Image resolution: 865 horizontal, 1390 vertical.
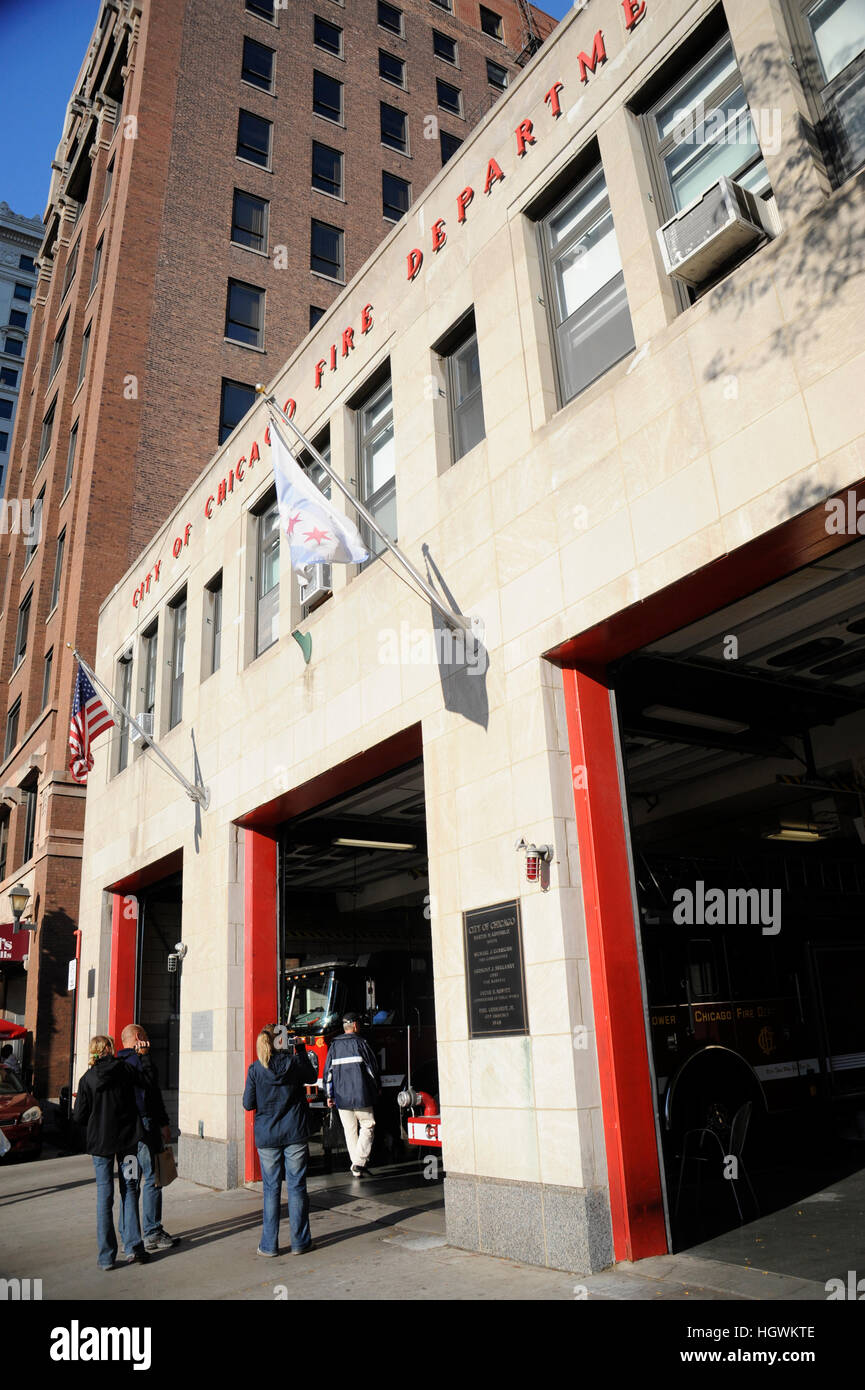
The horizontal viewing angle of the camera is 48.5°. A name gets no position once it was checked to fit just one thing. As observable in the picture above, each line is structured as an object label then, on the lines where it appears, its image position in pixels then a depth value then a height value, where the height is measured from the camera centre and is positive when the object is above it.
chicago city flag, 9.49 +4.45
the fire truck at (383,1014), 14.23 -0.40
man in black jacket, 8.96 -1.11
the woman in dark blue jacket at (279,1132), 8.44 -1.19
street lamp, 23.70 +2.59
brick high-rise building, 25.64 +22.82
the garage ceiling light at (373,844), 16.78 +2.41
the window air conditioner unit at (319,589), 12.41 +5.00
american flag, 16.97 +4.84
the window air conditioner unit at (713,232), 7.05 +5.31
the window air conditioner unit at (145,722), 19.16 +5.35
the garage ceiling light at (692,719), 11.21 +2.89
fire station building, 7.15 +3.09
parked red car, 17.12 -1.94
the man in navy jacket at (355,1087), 12.34 -1.23
